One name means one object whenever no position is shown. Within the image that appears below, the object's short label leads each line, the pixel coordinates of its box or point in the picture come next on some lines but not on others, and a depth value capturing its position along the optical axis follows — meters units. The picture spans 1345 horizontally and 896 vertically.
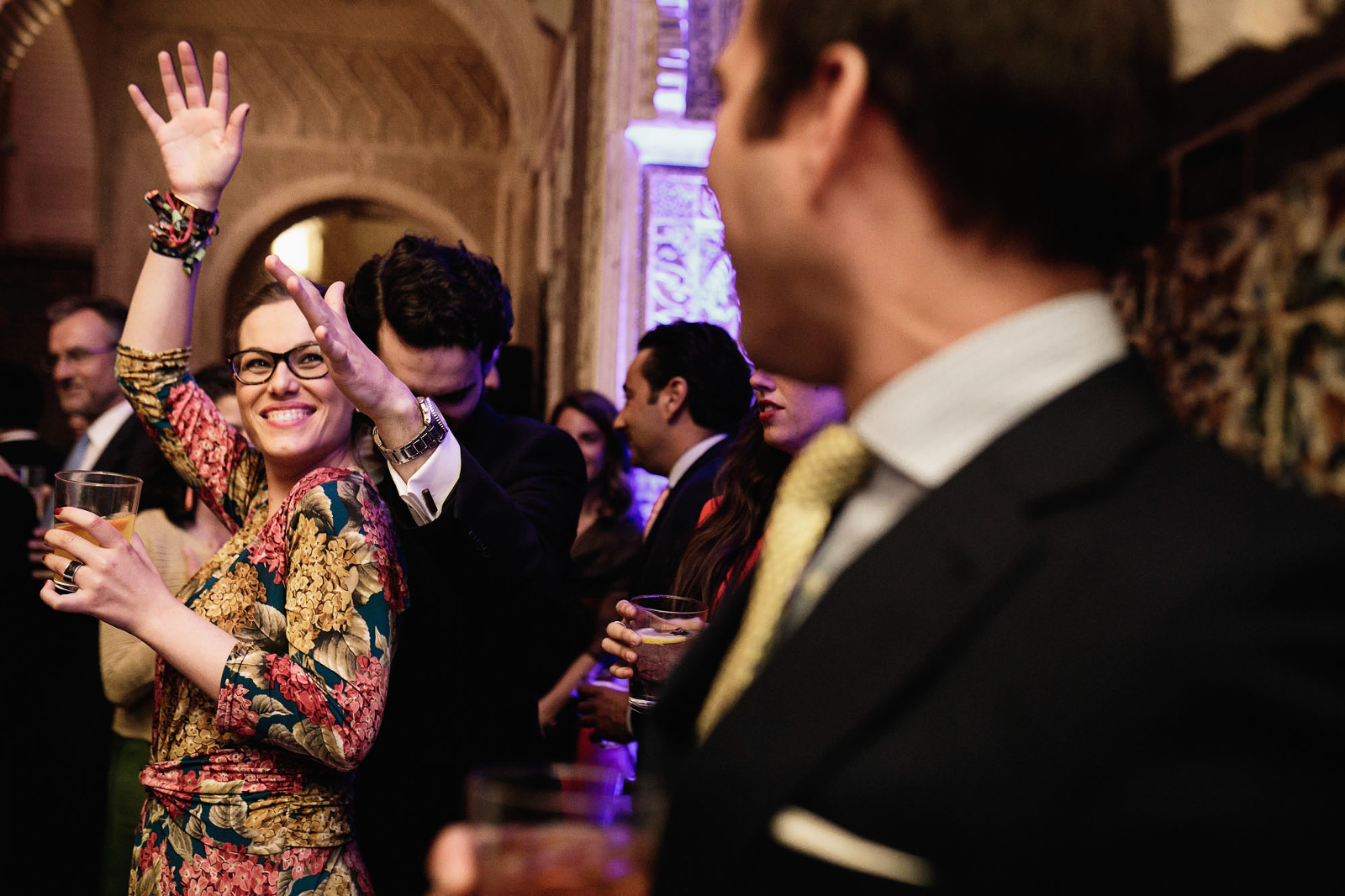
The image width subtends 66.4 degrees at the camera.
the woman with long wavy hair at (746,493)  1.78
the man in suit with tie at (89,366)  4.05
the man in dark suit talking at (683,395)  3.10
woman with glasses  1.49
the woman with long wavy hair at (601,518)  3.89
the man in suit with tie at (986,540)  0.51
